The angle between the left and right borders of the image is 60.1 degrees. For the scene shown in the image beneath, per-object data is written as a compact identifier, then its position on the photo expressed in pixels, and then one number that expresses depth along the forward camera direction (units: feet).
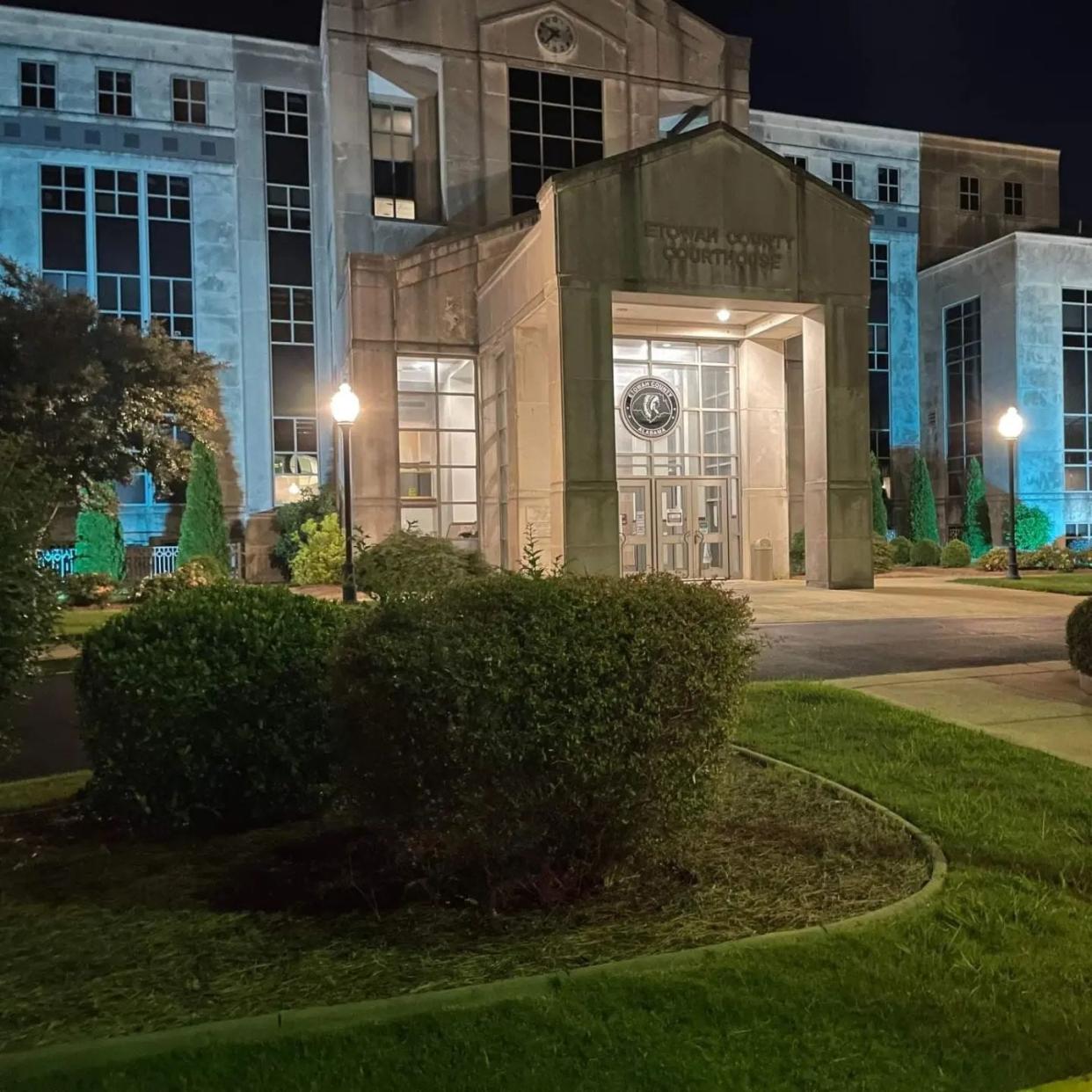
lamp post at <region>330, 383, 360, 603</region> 58.13
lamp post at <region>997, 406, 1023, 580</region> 76.95
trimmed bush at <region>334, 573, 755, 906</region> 12.67
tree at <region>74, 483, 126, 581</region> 90.12
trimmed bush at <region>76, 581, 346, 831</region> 17.02
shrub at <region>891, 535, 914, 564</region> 100.67
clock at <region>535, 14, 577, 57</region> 92.12
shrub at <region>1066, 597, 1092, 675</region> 28.96
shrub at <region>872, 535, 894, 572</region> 87.20
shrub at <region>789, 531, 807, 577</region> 88.02
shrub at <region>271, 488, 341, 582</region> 89.56
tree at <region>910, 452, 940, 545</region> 120.88
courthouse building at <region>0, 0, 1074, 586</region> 65.72
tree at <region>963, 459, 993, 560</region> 118.62
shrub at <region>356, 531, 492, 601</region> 51.44
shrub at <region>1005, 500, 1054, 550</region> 113.29
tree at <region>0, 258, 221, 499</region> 69.31
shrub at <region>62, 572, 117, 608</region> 73.21
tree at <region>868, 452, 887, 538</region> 111.54
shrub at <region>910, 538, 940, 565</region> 98.73
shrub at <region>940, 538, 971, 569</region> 95.71
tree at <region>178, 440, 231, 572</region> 91.56
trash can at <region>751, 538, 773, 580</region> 83.20
